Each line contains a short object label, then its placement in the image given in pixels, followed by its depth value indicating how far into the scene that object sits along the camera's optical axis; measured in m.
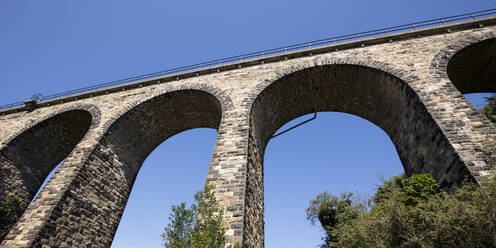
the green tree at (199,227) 5.66
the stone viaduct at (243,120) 7.55
